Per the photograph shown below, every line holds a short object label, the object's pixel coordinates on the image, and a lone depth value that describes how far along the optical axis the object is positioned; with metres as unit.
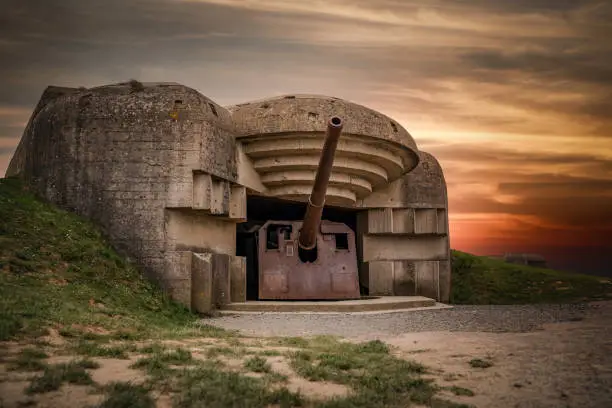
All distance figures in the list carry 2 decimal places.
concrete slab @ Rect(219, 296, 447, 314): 11.23
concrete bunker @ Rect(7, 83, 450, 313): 10.52
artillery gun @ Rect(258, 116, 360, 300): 12.98
